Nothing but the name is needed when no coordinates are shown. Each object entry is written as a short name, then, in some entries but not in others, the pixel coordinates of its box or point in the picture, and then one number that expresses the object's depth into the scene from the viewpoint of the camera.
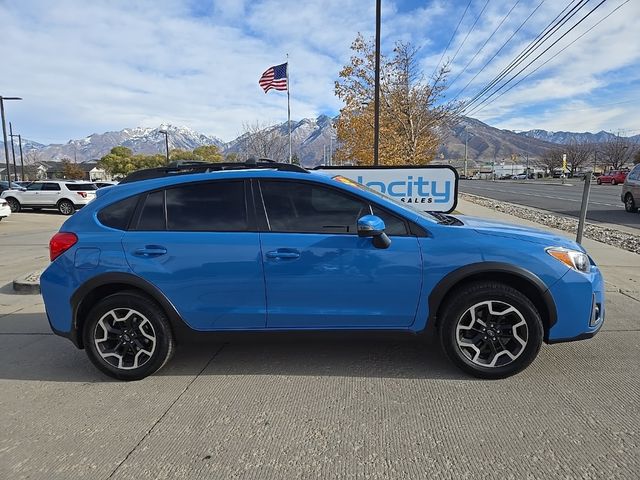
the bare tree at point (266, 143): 34.22
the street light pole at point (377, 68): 12.11
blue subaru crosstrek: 3.16
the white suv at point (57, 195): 20.02
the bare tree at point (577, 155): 87.19
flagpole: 27.74
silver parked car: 15.11
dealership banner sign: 7.44
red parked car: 44.25
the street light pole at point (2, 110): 28.62
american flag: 20.75
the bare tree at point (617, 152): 84.31
